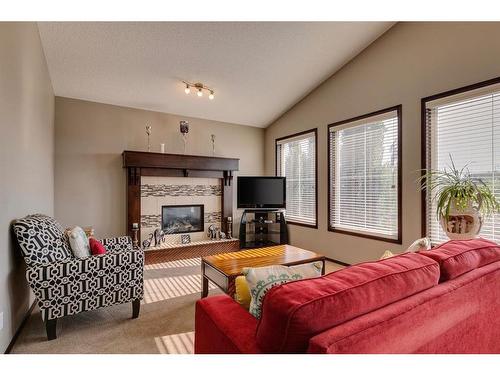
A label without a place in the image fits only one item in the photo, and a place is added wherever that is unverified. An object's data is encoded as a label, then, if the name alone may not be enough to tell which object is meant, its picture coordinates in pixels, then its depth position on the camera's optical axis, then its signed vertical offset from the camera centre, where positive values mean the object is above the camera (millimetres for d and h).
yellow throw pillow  1335 -535
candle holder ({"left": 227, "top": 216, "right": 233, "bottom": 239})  5092 -730
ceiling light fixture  3992 +1492
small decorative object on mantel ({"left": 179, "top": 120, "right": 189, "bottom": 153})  4723 +1040
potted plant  2453 -199
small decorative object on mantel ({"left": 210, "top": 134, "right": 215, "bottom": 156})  5219 +896
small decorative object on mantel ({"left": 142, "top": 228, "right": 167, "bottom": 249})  4445 -807
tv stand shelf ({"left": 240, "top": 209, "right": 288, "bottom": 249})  5090 -822
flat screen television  5074 -99
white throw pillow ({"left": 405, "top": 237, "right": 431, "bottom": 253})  1878 -416
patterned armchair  2027 -681
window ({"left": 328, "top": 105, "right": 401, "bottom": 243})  3537 +147
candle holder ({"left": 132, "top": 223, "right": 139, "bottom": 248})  4250 -660
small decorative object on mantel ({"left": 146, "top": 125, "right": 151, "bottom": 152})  4523 +933
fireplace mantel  4289 +306
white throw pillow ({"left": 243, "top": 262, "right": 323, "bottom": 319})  1197 -415
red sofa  869 -455
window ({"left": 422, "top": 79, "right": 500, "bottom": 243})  2707 +525
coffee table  2412 -760
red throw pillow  2461 -545
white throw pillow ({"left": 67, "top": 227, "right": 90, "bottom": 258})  2322 -483
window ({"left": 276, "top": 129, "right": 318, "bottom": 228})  4742 +250
